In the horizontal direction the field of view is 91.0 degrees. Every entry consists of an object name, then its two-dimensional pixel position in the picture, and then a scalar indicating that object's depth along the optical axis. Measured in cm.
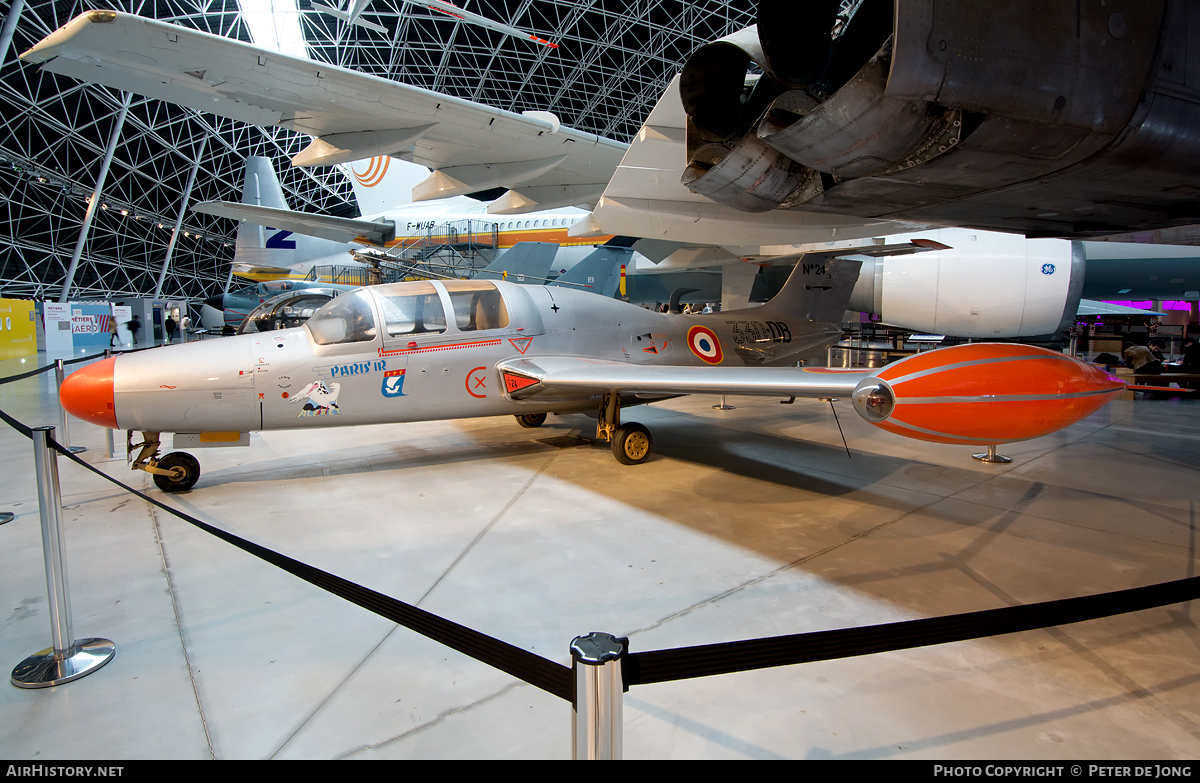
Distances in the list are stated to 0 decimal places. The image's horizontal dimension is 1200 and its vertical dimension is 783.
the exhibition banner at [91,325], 2088
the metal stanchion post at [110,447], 692
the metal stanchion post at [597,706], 122
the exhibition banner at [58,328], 2028
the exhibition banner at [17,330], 1894
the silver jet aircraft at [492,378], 335
